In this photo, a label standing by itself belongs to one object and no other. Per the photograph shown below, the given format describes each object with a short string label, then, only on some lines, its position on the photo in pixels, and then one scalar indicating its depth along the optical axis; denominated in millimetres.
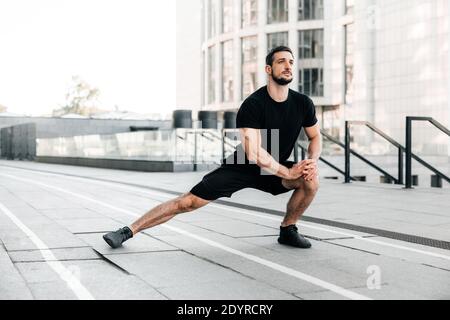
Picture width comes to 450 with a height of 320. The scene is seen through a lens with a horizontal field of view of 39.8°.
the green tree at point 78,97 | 85000
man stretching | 4906
